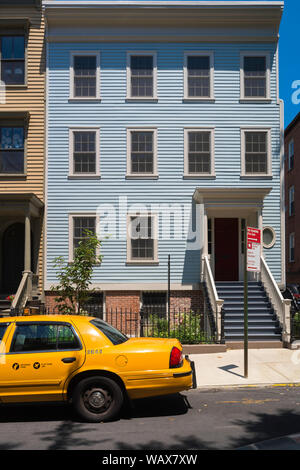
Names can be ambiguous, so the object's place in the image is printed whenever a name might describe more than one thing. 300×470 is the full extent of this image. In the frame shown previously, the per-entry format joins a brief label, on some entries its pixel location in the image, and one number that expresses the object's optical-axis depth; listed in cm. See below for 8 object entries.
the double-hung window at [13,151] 1758
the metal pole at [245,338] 973
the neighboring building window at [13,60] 1783
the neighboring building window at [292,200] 3422
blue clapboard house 1736
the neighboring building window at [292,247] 3402
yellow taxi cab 682
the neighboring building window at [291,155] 3447
